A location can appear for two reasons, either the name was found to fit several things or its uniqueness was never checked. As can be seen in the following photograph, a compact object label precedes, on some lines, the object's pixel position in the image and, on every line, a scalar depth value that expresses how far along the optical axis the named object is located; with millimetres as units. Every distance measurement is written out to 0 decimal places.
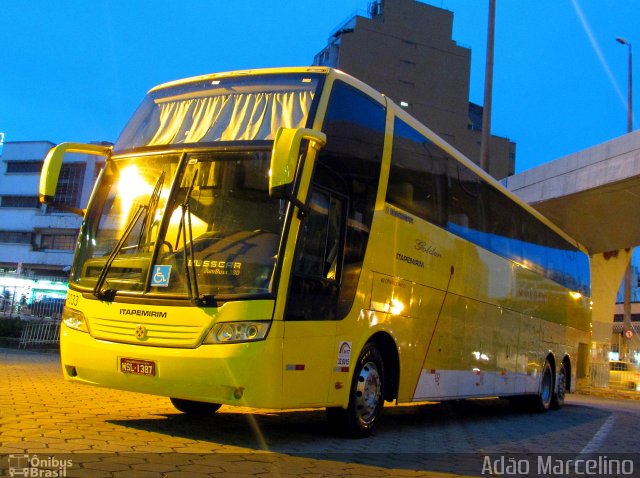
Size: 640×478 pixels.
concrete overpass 17375
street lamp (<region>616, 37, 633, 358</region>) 34375
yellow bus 6199
